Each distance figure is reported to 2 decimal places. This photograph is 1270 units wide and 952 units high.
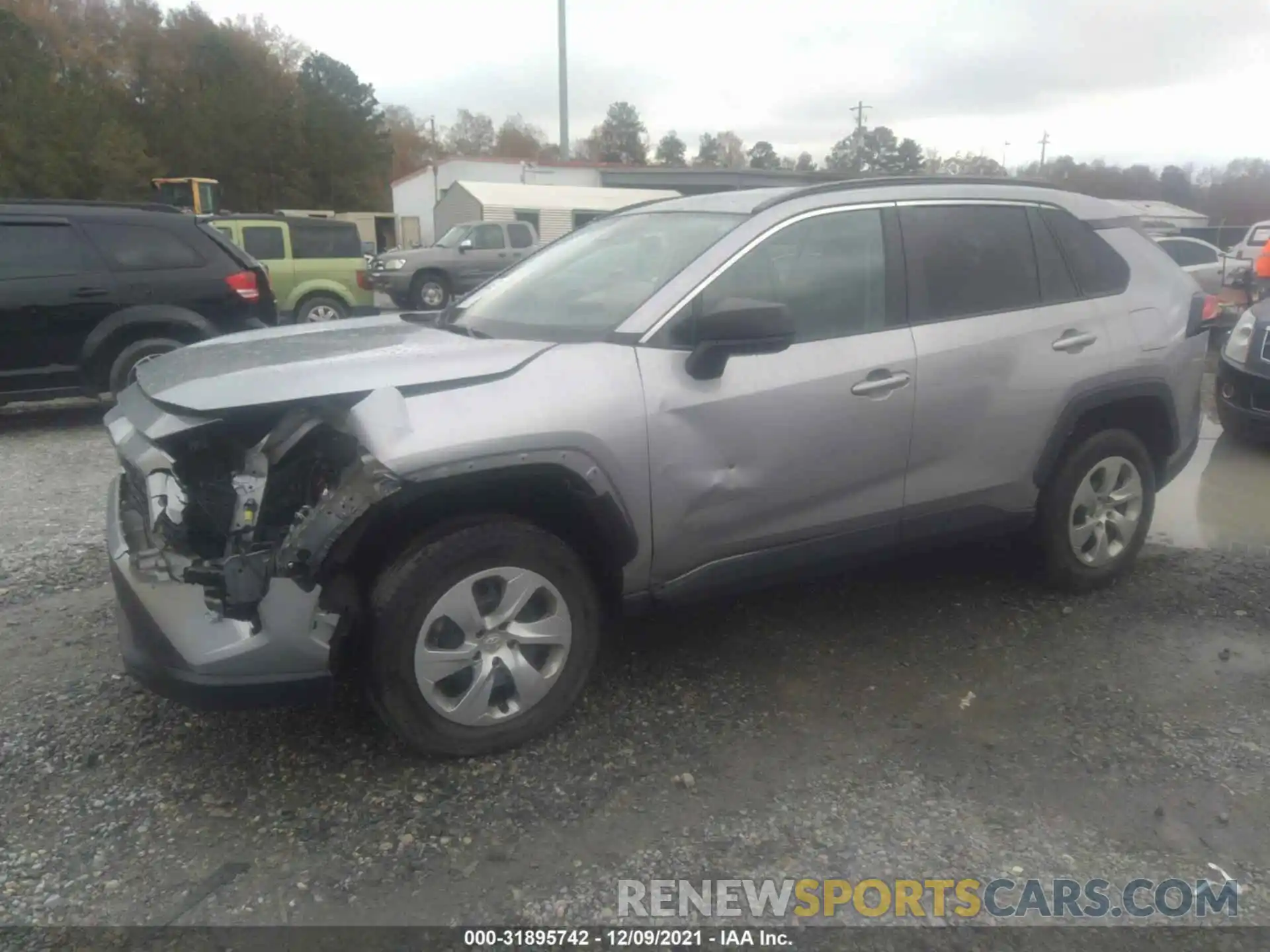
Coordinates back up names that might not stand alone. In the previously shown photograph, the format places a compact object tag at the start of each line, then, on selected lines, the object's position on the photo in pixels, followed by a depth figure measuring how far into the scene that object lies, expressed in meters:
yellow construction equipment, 29.73
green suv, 14.58
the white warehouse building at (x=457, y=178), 36.47
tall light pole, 25.73
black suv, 7.52
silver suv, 2.77
